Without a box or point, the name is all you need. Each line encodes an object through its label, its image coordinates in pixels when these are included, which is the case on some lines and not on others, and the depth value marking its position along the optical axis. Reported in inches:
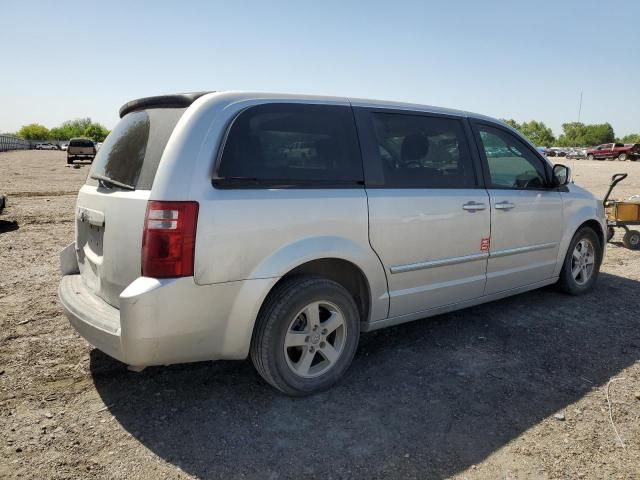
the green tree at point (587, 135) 5187.0
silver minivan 105.9
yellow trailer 297.7
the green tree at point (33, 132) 6003.9
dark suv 1310.3
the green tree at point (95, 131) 5887.3
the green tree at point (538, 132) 6147.6
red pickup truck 1739.3
